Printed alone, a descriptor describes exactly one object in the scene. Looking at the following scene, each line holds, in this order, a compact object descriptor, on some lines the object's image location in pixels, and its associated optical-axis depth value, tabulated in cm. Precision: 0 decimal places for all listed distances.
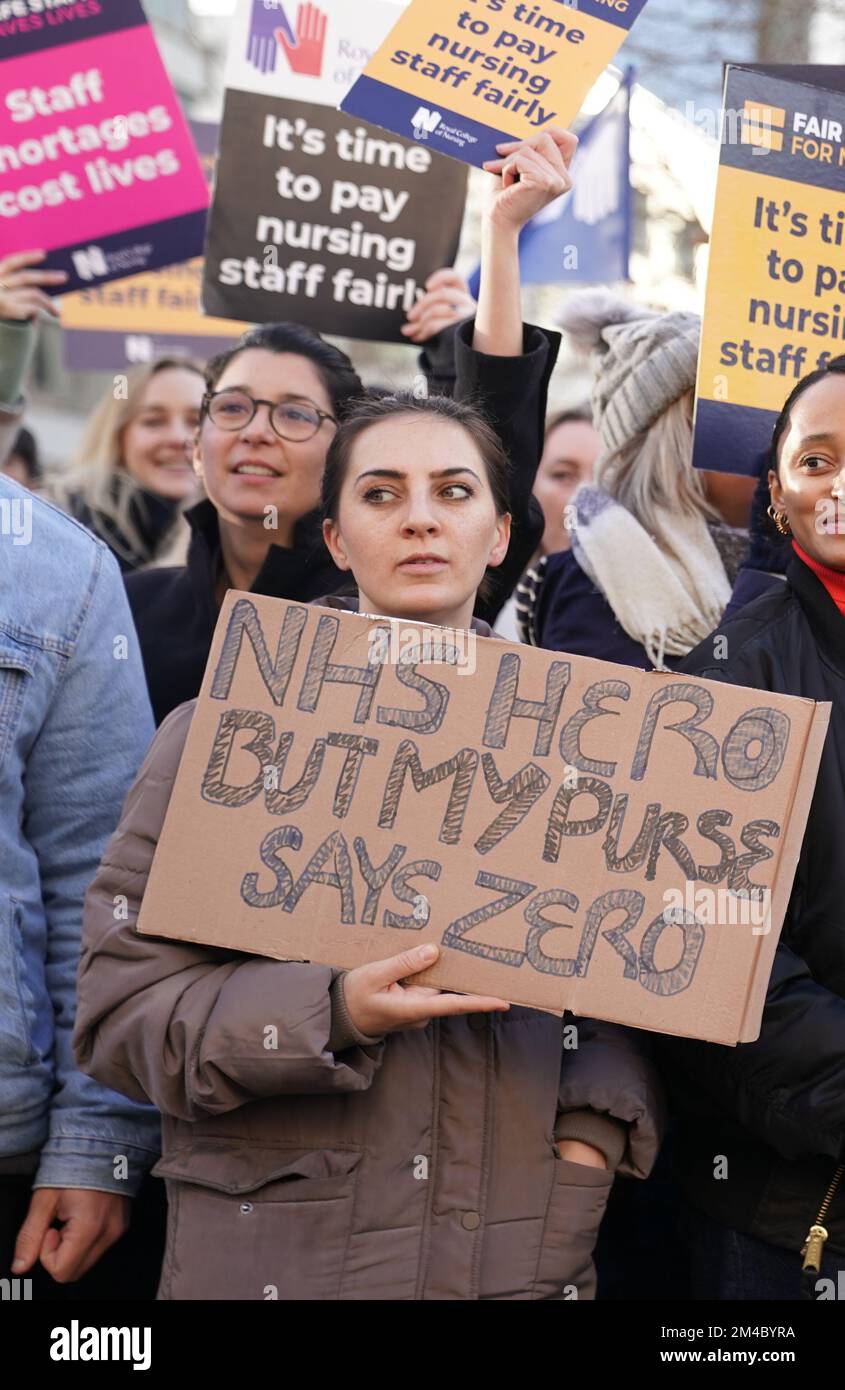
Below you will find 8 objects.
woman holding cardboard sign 211
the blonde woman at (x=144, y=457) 532
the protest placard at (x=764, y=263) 297
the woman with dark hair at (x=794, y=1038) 222
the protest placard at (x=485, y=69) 306
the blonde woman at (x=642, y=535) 318
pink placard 388
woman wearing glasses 293
